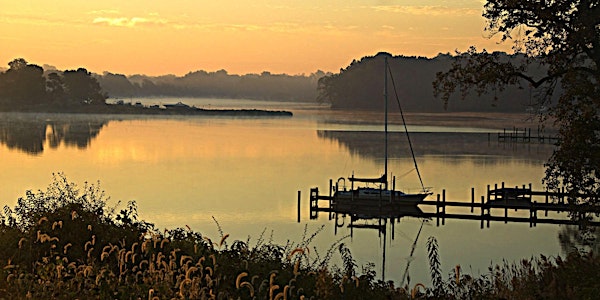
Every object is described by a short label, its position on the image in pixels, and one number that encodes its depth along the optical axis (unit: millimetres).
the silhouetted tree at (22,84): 190625
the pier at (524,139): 110750
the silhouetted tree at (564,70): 25047
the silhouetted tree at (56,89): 196625
